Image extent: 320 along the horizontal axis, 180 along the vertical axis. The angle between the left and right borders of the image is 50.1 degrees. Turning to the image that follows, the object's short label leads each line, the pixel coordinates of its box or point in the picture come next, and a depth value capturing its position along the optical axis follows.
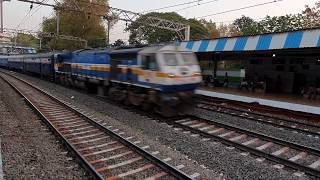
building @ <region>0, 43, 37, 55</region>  70.24
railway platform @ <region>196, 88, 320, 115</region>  17.00
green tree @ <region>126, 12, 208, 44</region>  65.05
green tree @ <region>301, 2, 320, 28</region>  47.53
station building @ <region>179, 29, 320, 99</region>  17.91
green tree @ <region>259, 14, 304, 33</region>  50.41
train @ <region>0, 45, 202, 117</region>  13.78
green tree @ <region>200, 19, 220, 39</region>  78.82
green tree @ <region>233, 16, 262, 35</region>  54.05
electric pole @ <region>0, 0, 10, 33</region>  27.59
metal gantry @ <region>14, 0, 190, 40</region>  25.31
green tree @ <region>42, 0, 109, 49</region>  60.09
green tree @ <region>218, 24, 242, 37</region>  83.75
